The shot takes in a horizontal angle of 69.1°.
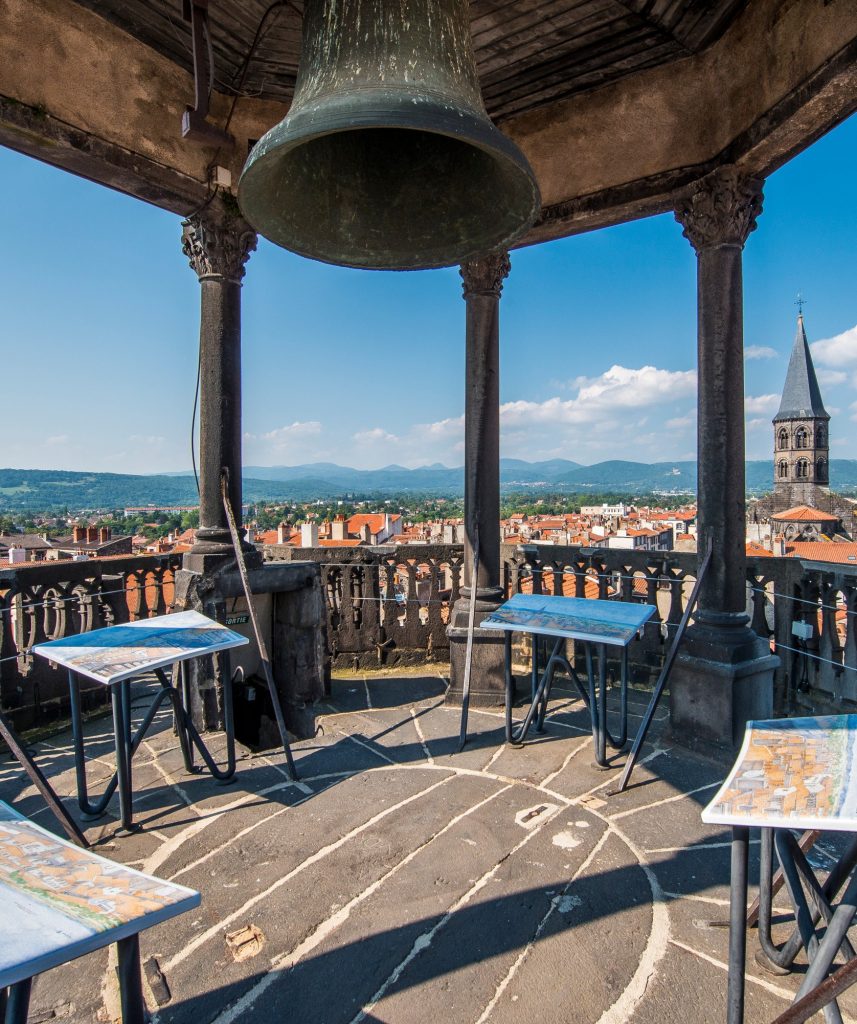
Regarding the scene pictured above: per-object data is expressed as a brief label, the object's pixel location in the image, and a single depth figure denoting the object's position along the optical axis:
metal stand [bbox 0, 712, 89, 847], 2.17
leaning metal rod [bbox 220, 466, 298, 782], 3.29
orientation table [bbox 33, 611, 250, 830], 2.75
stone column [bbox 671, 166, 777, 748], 3.78
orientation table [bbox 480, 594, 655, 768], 3.26
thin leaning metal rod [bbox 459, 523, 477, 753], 3.77
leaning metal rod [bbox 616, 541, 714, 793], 3.19
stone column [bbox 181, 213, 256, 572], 4.17
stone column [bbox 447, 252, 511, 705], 4.75
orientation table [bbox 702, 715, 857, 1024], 1.36
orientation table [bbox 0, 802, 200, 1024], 1.02
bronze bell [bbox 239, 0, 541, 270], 1.81
